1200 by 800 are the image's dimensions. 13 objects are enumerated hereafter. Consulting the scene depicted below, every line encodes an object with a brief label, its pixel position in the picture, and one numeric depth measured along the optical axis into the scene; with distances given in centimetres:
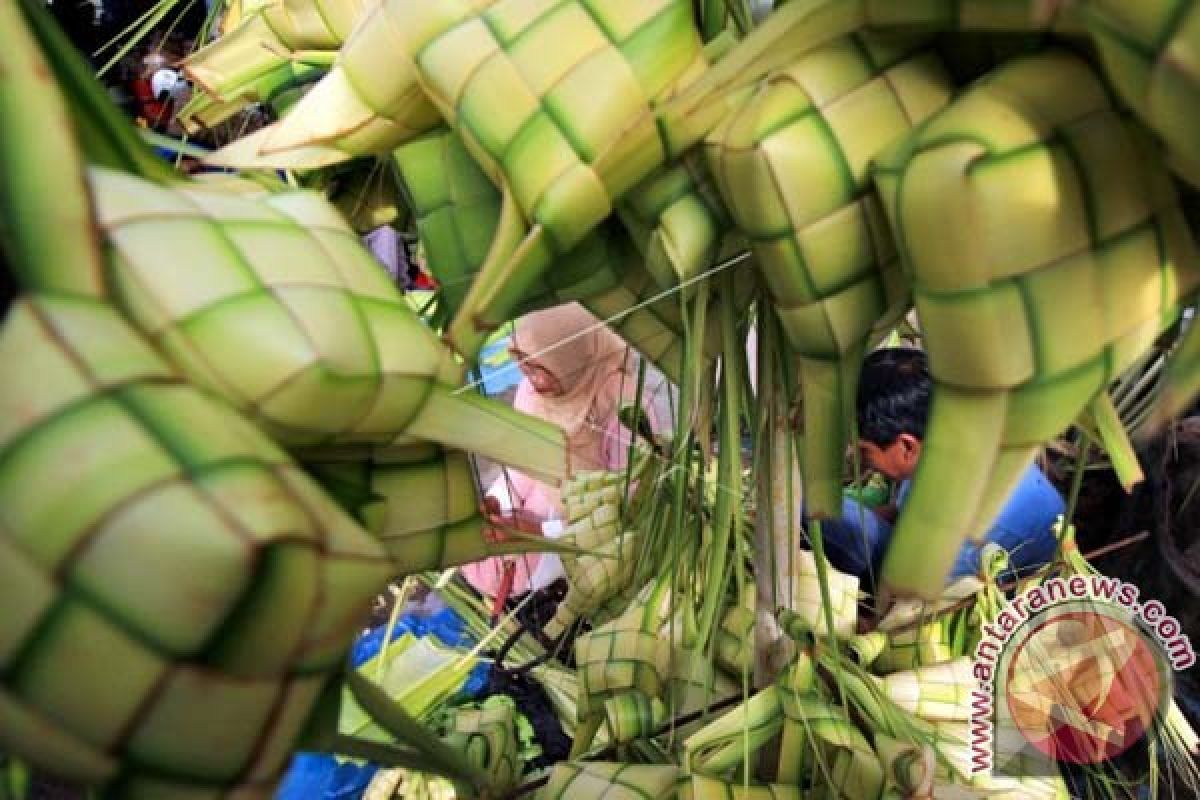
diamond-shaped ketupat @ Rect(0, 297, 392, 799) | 17
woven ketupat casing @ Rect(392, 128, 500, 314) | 33
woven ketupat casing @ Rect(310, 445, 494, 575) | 28
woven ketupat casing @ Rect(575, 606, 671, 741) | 54
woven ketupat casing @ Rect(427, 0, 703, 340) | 28
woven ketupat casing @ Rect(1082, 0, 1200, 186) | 20
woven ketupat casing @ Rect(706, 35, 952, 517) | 26
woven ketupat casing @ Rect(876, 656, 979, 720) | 56
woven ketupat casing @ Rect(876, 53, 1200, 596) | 23
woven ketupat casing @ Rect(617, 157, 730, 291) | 30
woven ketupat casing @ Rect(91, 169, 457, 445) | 21
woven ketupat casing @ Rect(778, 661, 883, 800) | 41
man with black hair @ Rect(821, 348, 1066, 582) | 81
